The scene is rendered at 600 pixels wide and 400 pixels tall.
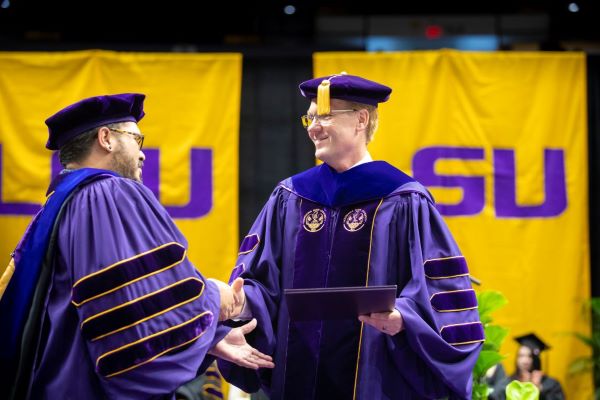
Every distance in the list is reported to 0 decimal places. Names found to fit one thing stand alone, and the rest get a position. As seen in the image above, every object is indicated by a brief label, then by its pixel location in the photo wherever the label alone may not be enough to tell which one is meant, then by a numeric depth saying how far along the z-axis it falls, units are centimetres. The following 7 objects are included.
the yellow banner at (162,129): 823
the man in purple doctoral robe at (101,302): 293
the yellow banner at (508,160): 827
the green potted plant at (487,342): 517
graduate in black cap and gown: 805
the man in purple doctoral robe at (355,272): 357
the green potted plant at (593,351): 816
